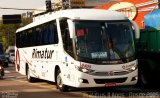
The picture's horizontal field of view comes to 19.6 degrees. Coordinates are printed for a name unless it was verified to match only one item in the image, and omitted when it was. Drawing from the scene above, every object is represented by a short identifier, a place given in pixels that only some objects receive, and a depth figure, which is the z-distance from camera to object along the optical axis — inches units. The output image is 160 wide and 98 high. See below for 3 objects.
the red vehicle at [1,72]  1078.5
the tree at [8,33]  4232.3
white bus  622.5
